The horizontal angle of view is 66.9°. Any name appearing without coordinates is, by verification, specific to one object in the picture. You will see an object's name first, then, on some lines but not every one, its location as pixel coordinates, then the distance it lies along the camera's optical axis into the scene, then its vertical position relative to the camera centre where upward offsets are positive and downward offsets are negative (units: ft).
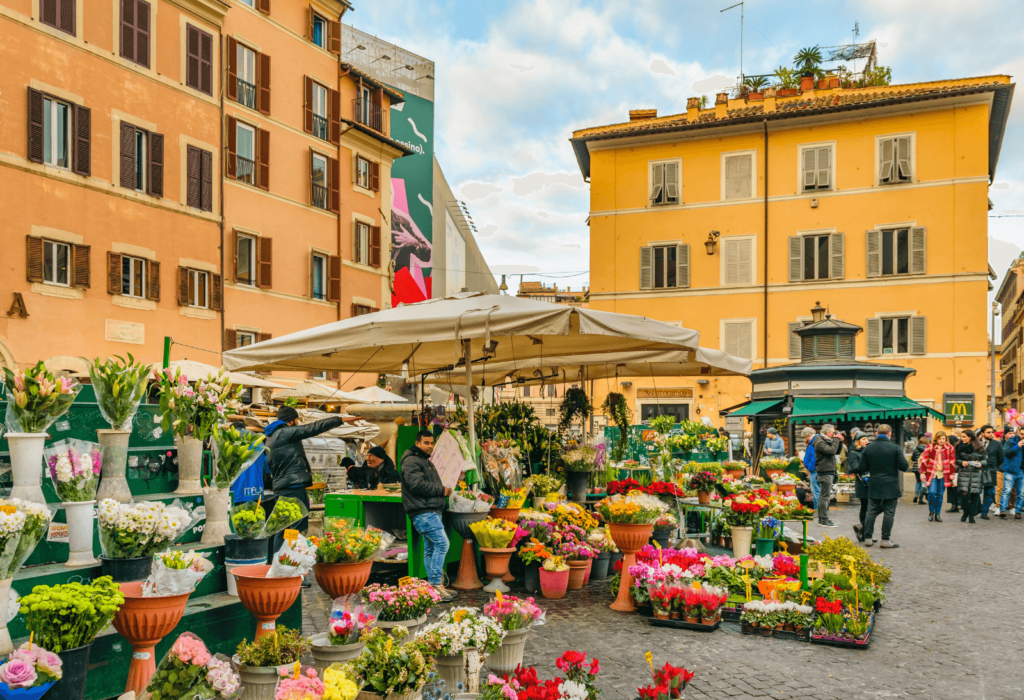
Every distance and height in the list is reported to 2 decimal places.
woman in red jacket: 46.01 -7.36
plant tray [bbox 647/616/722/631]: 21.47 -7.73
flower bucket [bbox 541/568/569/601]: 24.47 -7.48
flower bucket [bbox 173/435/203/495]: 16.14 -2.47
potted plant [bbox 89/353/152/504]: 13.73 -1.11
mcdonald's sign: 85.15 -6.83
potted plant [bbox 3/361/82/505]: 12.26 -1.18
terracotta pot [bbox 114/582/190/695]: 11.61 -4.19
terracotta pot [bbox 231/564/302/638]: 13.56 -4.36
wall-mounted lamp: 98.48 +13.49
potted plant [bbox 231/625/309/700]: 12.23 -5.00
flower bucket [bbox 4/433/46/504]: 12.27 -1.86
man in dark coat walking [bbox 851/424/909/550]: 35.27 -5.78
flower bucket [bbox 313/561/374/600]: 15.93 -4.76
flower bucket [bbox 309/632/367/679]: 13.47 -5.33
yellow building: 89.86 +15.40
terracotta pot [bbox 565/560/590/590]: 25.77 -7.58
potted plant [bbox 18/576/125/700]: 9.80 -3.54
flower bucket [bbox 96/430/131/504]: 13.96 -2.16
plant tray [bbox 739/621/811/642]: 20.76 -7.75
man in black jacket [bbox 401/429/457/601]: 23.36 -4.76
